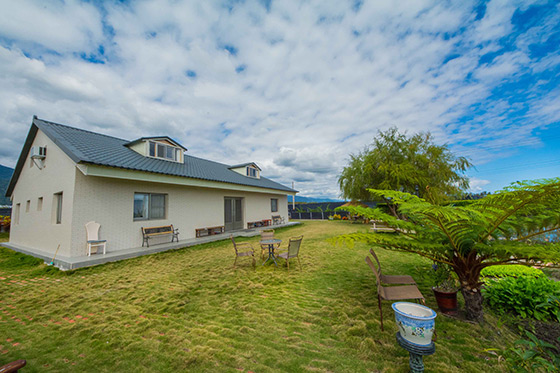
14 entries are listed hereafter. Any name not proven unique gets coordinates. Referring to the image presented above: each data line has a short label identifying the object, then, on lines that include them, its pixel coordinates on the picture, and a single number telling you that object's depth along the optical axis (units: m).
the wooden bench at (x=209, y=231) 11.71
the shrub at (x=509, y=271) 4.47
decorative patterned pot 2.11
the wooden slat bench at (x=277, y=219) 19.10
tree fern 2.51
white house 7.43
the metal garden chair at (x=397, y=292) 3.13
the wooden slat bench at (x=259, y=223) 16.28
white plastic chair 7.32
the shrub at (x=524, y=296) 3.21
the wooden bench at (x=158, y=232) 8.95
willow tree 15.33
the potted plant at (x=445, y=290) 3.49
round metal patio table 6.62
